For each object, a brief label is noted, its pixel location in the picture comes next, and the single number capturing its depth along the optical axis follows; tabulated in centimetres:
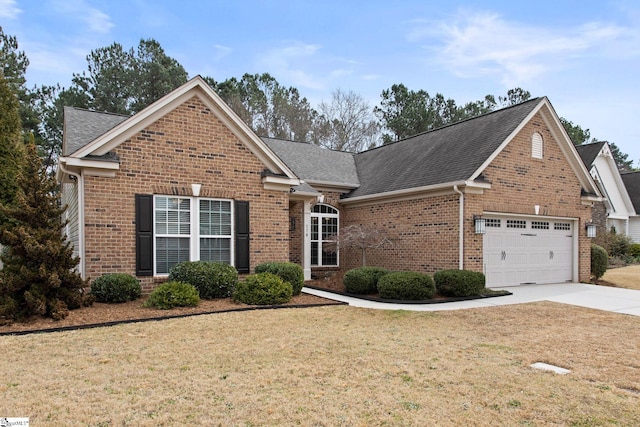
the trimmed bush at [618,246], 2527
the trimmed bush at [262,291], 969
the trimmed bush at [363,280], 1193
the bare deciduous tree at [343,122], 3472
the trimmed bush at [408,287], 1085
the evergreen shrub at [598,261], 1576
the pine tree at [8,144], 1700
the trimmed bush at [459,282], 1131
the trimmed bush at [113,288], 927
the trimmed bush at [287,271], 1082
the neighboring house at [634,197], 3073
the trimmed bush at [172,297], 891
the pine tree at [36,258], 757
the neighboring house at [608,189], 2725
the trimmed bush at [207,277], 984
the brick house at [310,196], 1020
